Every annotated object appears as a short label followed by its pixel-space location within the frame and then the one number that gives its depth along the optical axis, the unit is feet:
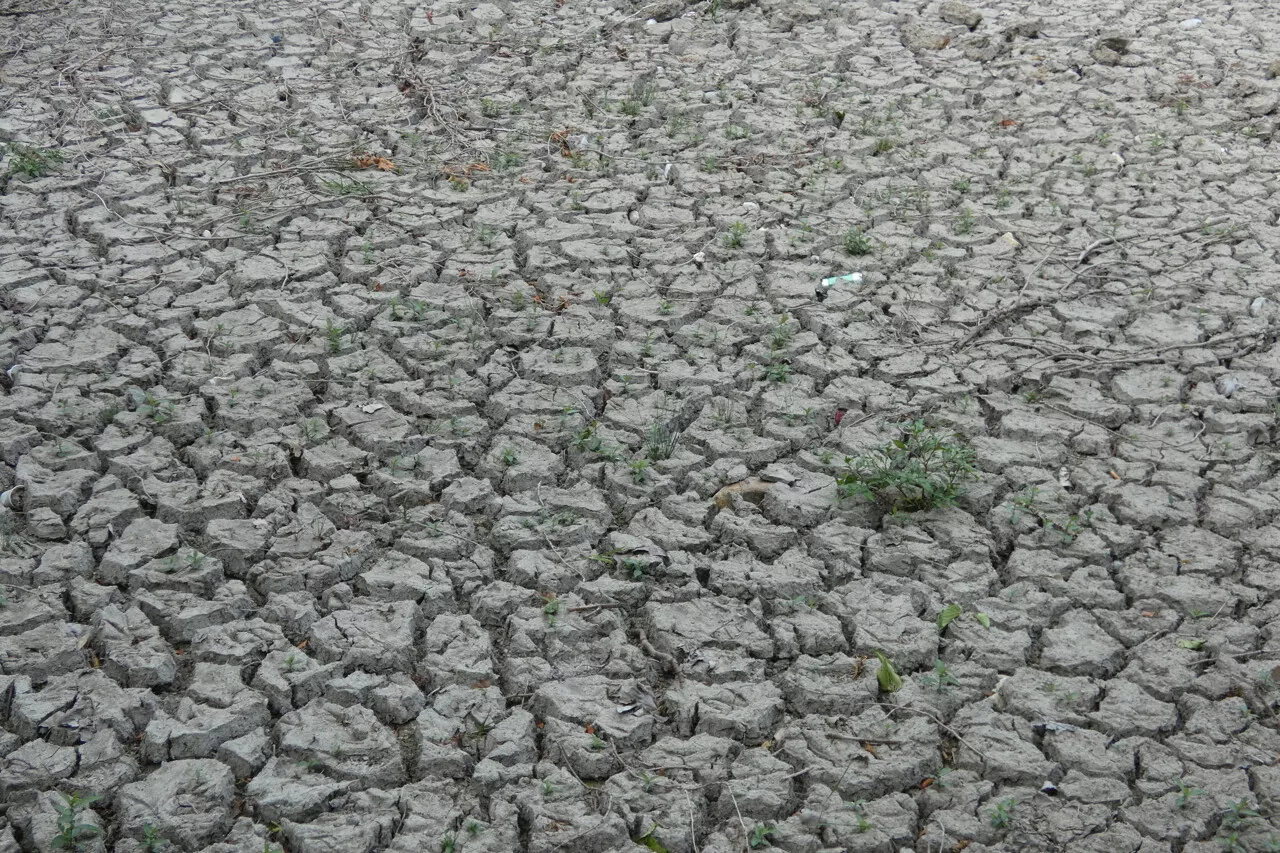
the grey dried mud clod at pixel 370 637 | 8.89
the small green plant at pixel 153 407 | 10.96
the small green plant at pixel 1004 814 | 7.80
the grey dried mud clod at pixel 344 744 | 8.09
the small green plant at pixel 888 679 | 8.80
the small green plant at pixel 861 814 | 7.79
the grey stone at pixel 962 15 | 19.76
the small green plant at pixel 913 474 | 10.36
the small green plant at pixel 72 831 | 7.41
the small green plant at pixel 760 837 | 7.73
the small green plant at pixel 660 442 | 10.90
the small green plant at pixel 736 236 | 13.96
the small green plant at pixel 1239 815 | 7.73
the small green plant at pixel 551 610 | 9.27
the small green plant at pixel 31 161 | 14.60
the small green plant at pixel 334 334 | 12.05
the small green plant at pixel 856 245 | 13.84
